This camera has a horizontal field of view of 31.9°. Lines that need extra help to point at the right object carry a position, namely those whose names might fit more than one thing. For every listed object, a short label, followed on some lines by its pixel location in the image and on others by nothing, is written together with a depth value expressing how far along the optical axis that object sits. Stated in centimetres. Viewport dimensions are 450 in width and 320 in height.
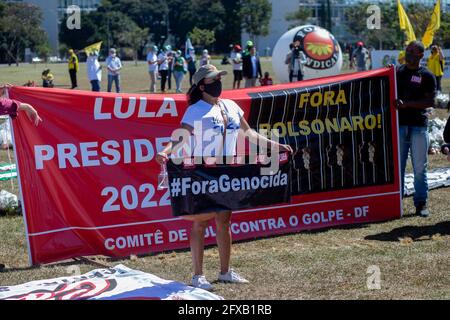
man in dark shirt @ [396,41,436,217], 930
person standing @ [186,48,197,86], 3344
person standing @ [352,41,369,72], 3622
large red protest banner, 771
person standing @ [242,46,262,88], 2753
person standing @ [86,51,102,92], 2684
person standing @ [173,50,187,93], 3086
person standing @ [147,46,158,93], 3153
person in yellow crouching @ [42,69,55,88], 2703
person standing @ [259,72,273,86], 2411
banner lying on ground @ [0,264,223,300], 579
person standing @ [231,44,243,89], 3047
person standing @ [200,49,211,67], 3102
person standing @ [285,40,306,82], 2618
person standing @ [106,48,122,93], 2748
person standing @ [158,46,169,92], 3130
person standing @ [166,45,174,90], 3367
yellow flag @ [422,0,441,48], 2120
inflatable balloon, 2753
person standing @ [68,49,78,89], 3055
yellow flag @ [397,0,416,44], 2145
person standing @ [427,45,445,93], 2528
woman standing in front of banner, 632
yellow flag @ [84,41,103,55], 2786
